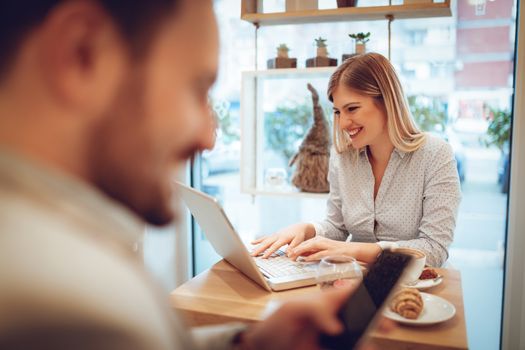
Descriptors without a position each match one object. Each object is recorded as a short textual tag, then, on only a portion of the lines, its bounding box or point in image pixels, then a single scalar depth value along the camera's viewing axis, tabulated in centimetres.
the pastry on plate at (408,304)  108
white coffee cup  129
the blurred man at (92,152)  34
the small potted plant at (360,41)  228
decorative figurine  235
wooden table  102
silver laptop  124
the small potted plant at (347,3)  226
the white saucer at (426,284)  129
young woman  178
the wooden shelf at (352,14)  214
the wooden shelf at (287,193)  239
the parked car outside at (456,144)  252
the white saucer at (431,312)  106
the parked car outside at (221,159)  305
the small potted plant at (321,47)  237
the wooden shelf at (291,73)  234
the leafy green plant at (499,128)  243
